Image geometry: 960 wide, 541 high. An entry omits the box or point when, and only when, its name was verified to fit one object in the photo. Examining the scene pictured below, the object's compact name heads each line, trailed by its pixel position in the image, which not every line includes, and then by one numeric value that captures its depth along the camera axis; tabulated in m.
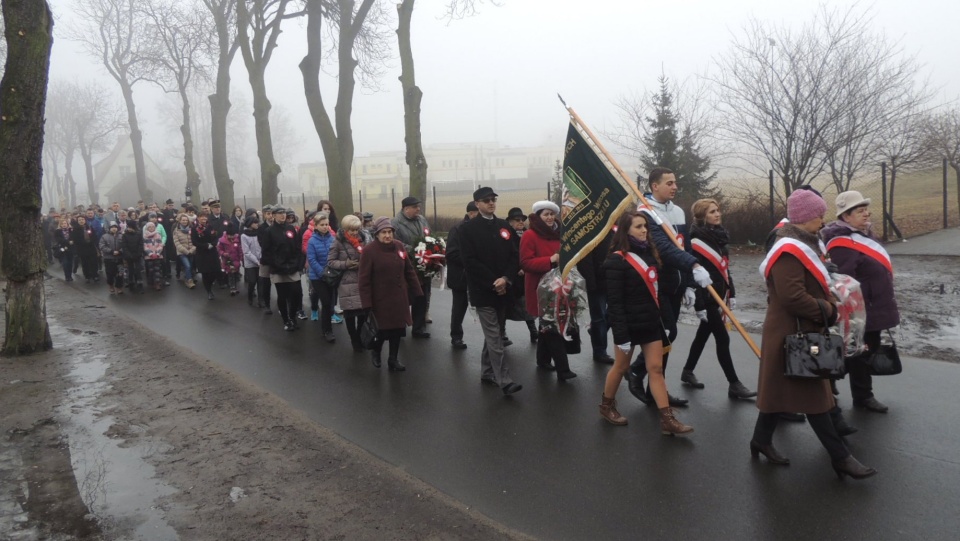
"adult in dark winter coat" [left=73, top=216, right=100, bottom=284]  18.89
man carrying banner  6.06
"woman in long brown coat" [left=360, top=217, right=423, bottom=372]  8.08
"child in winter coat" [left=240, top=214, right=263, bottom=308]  13.59
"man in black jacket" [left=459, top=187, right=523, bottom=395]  7.09
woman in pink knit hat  4.64
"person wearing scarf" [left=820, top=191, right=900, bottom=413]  5.72
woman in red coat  7.20
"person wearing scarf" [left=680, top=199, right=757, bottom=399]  6.53
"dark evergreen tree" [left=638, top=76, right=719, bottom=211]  20.91
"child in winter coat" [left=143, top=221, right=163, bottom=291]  16.78
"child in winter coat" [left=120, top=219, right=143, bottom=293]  16.58
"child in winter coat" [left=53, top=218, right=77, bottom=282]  19.95
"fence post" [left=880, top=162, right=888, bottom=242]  17.06
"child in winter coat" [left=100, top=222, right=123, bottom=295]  16.64
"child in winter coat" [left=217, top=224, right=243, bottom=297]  15.60
